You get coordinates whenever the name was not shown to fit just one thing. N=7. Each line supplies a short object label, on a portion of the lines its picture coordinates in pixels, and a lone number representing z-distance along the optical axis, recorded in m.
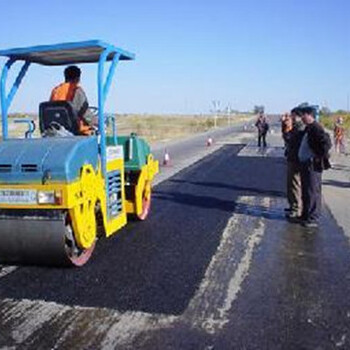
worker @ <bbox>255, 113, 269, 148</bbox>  29.48
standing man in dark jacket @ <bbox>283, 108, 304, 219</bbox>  9.30
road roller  5.70
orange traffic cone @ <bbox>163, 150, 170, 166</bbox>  19.19
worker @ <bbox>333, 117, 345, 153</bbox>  24.70
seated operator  6.98
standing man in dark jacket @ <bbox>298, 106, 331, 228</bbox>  8.52
